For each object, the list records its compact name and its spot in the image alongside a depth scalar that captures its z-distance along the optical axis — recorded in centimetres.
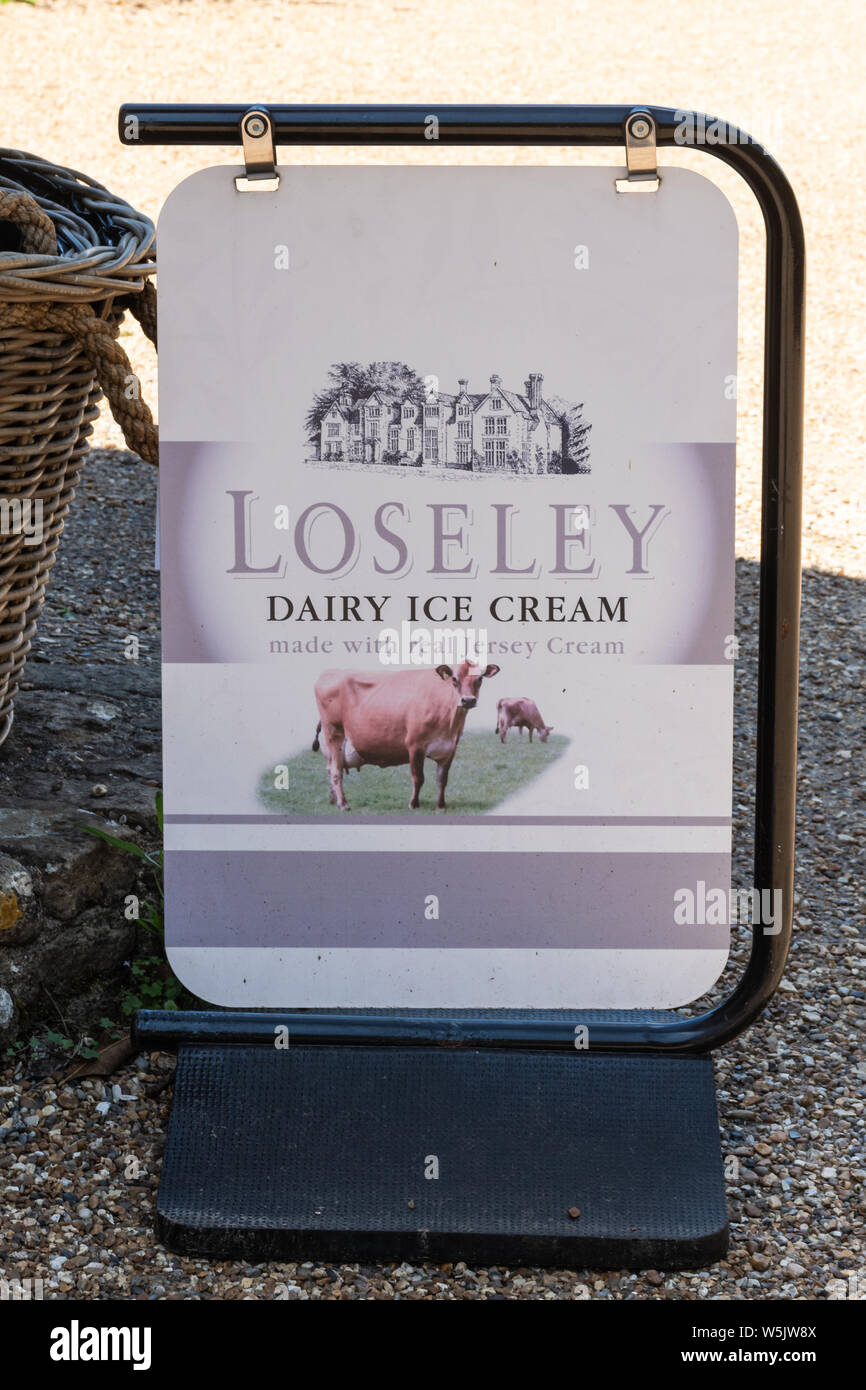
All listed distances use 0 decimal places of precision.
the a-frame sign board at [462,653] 321
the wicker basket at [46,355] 332
